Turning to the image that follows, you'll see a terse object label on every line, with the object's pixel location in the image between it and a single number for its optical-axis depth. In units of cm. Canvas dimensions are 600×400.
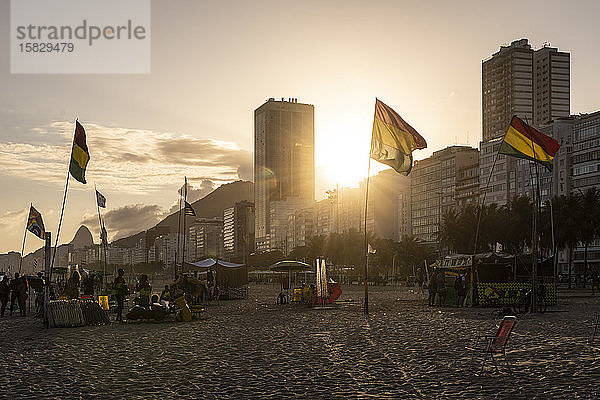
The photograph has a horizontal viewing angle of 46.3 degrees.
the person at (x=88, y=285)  2850
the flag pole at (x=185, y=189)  6281
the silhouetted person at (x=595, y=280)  4950
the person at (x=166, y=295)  3066
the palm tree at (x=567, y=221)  7269
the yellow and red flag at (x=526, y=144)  2767
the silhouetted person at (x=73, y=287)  2797
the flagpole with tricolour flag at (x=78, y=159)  2467
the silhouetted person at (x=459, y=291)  3453
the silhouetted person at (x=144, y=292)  2544
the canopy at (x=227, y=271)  4441
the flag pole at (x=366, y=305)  2861
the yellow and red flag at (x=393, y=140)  2603
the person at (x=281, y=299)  3835
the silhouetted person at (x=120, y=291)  2561
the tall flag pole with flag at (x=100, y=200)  5006
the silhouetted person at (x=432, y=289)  3481
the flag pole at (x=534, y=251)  2752
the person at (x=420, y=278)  6052
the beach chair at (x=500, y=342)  1249
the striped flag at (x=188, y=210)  5511
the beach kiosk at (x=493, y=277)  3281
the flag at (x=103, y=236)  5748
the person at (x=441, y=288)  3484
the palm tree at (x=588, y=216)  7425
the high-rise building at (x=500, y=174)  13625
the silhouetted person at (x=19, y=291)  3009
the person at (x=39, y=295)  2861
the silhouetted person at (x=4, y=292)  2989
